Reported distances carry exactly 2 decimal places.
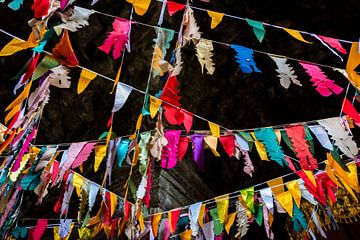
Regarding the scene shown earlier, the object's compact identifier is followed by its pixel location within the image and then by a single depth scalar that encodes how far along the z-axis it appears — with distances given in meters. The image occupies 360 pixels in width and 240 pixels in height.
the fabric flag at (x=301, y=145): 2.13
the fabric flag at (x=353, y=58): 1.71
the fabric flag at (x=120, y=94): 1.84
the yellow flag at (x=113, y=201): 2.54
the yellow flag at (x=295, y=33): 1.82
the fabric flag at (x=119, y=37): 1.78
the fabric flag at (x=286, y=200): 2.23
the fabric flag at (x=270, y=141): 2.19
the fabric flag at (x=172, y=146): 2.30
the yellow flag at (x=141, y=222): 2.08
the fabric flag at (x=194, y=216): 2.42
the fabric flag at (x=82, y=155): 2.32
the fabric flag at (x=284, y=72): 1.89
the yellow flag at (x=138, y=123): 1.86
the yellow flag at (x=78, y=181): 2.54
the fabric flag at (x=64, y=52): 1.57
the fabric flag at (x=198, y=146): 2.28
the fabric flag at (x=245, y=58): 1.89
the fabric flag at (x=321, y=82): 1.94
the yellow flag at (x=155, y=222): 2.60
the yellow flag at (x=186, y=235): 2.75
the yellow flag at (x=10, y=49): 1.54
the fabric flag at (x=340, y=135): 1.99
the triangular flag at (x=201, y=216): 2.46
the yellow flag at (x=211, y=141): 2.27
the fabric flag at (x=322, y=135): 2.07
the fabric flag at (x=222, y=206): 2.47
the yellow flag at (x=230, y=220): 2.61
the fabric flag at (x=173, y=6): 1.84
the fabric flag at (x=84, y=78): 1.87
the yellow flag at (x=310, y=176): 2.24
